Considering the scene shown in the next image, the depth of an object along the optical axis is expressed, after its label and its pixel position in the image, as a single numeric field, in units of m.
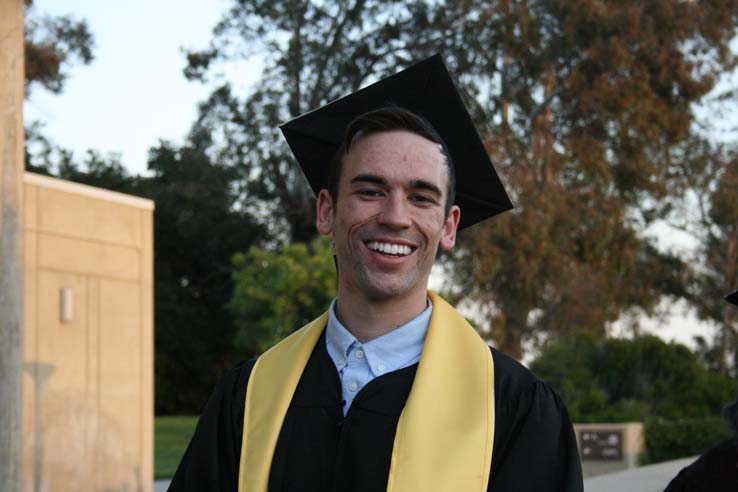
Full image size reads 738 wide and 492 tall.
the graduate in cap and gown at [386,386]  2.70
